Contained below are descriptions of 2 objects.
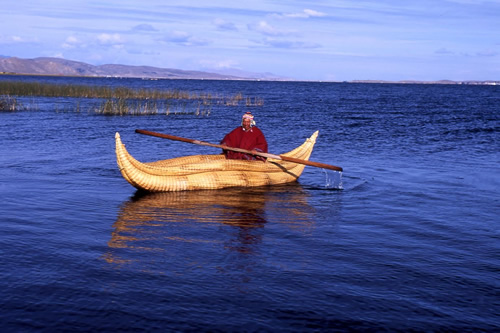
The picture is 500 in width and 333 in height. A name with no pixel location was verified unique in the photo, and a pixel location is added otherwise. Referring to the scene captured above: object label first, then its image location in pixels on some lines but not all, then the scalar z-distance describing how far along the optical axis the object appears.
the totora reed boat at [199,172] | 11.67
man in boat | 12.99
